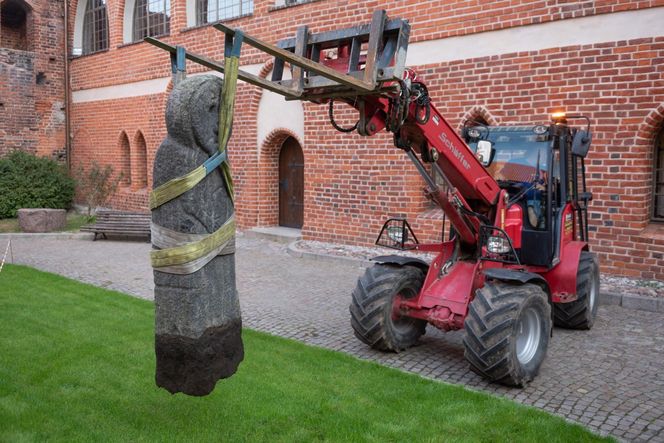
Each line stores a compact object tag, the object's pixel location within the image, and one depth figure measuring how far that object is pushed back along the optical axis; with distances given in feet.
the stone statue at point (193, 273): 10.87
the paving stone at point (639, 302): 24.91
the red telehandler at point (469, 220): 13.83
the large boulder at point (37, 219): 48.83
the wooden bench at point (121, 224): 46.29
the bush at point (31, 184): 57.82
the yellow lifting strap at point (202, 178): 10.78
